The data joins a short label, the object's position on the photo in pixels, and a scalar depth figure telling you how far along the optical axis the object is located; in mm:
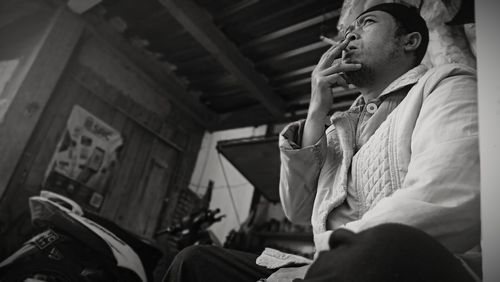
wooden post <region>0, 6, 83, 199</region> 3966
